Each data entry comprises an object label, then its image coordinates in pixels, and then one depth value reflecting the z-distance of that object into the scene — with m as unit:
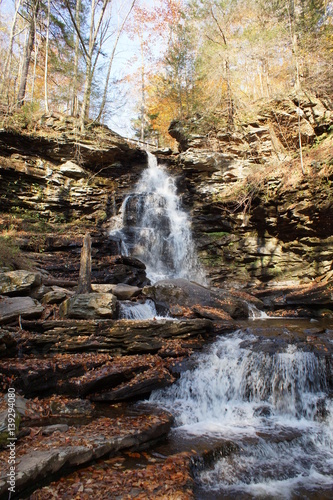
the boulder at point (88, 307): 7.36
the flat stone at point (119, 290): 9.61
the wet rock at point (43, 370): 5.36
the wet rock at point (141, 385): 5.45
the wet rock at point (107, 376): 5.51
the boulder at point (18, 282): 7.88
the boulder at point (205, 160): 15.69
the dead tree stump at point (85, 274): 8.85
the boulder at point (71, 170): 16.00
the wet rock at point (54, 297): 8.18
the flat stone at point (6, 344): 5.75
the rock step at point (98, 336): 6.32
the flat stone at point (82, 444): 3.12
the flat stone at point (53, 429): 4.08
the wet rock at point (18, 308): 6.61
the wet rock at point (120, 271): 11.72
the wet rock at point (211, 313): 8.93
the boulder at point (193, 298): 9.70
